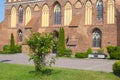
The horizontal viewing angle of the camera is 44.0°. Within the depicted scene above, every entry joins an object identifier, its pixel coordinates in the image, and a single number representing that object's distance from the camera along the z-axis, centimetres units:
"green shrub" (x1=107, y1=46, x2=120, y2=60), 1552
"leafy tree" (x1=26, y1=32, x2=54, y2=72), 887
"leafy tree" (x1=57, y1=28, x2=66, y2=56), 1860
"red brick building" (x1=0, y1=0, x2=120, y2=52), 1938
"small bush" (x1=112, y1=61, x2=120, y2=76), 876
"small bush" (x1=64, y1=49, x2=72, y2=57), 1820
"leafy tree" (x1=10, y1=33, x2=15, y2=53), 2223
